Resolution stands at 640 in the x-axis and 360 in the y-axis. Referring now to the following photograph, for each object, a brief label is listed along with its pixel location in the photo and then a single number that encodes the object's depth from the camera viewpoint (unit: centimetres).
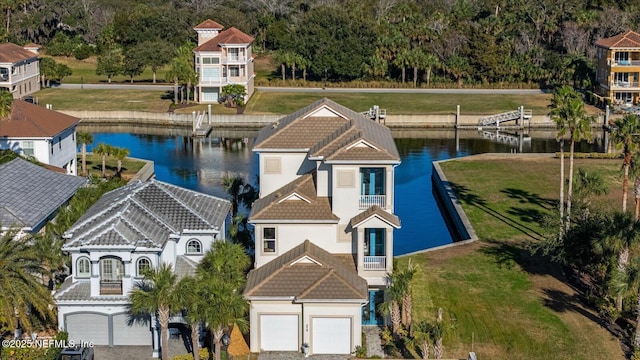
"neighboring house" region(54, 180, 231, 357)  4484
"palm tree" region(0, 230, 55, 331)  4222
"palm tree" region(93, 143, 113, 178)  8019
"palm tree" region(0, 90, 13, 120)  7050
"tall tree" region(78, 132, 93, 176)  8144
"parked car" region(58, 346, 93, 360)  4312
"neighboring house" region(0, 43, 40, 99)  12512
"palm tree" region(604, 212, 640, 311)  4950
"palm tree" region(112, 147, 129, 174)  8060
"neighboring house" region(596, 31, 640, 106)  12200
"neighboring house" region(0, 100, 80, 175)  7319
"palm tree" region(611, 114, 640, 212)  5991
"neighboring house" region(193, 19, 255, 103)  12469
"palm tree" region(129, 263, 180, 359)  4159
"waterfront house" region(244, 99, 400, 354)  4503
